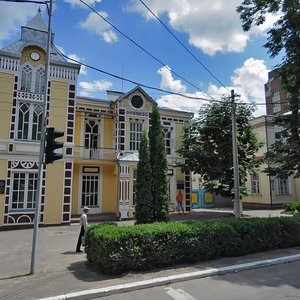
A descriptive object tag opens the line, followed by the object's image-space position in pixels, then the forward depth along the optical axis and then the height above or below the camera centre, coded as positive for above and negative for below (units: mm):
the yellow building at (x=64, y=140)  17547 +3726
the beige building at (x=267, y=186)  28438 +924
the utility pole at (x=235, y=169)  14019 +1277
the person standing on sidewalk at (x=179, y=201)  22938 -316
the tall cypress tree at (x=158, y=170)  11109 +980
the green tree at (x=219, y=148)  21206 +3400
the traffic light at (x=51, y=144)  8359 +1442
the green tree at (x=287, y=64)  13742 +5893
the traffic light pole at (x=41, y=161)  7896 +988
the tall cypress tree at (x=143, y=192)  10938 +173
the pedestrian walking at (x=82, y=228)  10836 -1089
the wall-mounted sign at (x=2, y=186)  16938 +636
